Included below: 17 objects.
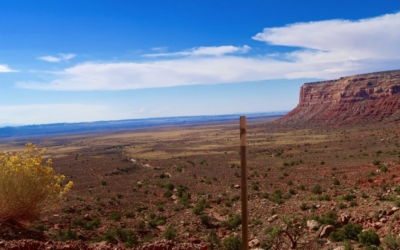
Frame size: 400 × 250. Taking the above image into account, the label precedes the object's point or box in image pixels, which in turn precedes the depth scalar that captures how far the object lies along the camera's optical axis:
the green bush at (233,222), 15.98
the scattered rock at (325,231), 12.61
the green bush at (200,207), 19.12
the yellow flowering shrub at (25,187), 10.73
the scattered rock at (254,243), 12.63
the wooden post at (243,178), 6.45
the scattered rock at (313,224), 13.60
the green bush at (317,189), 21.97
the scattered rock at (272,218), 15.97
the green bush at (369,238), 11.12
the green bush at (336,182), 23.76
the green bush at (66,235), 14.28
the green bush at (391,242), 10.11
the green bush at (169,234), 14.48
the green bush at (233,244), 12.20
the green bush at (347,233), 12.01
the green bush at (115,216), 19.12
